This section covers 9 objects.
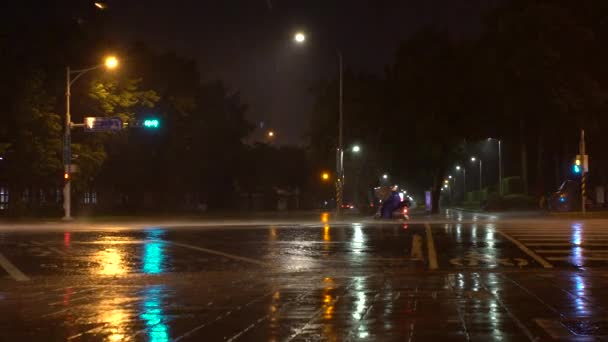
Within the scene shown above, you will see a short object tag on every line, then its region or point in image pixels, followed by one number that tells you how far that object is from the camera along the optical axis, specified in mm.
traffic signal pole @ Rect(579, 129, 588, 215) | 43062
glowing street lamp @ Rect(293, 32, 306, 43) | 39531
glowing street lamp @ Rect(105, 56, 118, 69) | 42925
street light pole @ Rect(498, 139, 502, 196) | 78425
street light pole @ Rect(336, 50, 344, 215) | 46594
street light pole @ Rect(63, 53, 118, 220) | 44219
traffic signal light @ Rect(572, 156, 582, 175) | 43344
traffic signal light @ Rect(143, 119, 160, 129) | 42562
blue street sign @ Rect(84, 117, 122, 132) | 43594
